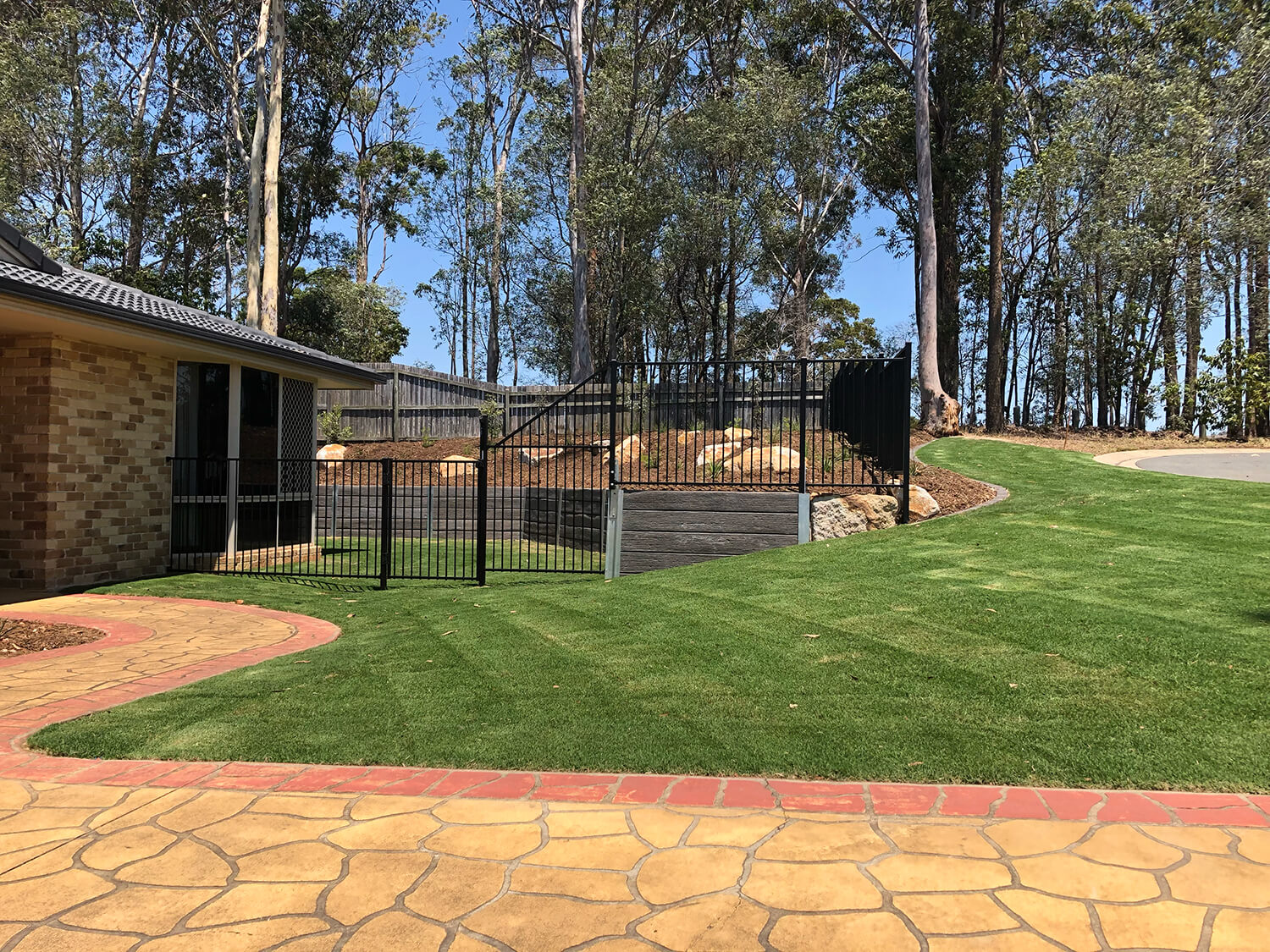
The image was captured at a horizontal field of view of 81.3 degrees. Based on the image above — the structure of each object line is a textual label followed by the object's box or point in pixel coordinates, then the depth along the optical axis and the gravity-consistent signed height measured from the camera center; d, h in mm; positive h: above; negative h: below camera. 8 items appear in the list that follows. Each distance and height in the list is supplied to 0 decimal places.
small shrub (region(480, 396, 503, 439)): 18484 +1791
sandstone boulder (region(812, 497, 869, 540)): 8516 -391
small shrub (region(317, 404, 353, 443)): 18219 +1396
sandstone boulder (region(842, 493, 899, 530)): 8867 -273
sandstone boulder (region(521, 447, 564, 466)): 15508 +650
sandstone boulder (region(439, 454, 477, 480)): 14820 +297
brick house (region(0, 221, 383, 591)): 7898 +632
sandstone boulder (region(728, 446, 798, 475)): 9336 +340
